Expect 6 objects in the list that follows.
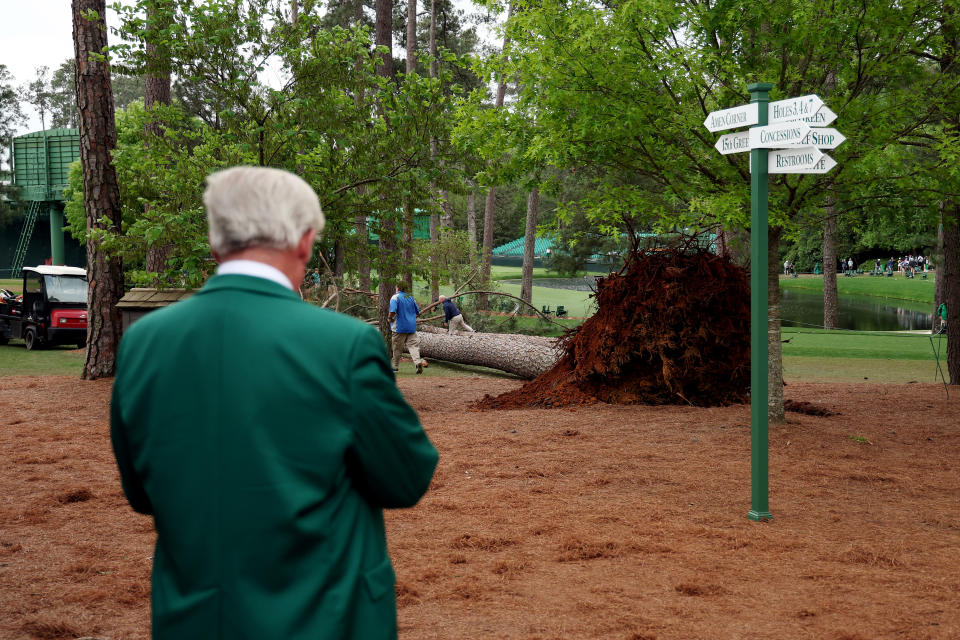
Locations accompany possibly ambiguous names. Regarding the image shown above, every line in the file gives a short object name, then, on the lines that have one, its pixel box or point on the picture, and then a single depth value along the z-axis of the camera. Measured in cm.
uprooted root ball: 1137
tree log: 1588
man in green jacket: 187
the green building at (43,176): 5441
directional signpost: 584
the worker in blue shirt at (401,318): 1652
